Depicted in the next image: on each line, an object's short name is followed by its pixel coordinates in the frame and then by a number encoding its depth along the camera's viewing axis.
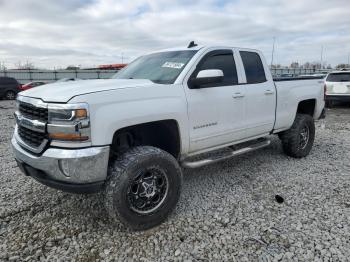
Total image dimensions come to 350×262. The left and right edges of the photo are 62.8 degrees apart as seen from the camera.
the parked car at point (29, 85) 20.32
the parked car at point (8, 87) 18.86
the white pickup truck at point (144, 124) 2.60
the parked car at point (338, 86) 11.60
